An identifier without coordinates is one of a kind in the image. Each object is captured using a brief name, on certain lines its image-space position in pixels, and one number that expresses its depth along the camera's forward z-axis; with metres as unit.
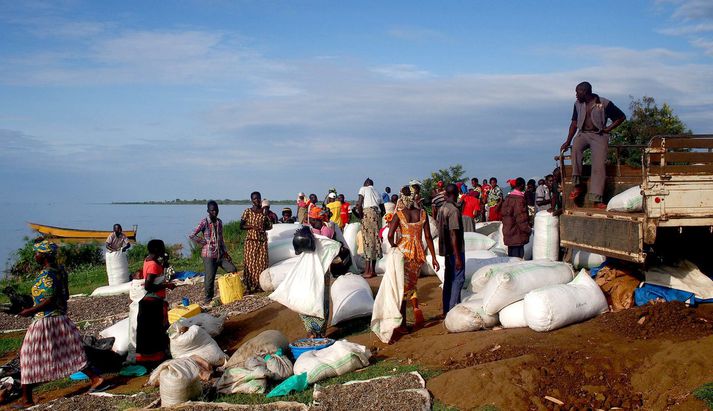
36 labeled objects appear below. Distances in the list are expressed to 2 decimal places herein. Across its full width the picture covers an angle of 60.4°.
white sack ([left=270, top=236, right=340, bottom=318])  6.43
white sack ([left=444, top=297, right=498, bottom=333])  6.18
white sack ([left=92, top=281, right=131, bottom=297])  11.80
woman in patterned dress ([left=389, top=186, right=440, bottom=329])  6.59
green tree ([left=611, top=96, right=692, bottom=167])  17.55
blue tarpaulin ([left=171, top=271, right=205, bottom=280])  12.65
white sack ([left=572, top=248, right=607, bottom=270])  8.70
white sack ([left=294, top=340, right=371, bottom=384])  5.29
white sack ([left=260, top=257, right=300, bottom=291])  9.40
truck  5.24
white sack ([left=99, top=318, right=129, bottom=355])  7.04
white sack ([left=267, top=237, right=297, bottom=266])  10.27
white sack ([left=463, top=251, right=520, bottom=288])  8.14
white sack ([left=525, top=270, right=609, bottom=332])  5.60
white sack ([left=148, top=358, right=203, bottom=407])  4.94
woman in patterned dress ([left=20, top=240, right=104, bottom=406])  5.48
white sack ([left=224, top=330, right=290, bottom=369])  5.80
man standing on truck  6.55
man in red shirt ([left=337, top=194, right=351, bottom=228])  12.70
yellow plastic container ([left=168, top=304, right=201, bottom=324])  7.39
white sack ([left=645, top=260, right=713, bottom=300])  5.79
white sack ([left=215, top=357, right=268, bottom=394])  5.15
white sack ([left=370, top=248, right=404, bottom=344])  6.35
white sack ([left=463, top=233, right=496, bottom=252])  9.70
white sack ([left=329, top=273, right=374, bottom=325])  7.42
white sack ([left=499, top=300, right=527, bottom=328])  5.95
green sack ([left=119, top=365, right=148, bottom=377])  6.36
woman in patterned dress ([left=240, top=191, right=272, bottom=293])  9.60
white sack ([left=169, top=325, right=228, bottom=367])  6.04
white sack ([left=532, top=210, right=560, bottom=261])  7.94
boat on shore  24.14
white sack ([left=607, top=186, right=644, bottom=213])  5.77
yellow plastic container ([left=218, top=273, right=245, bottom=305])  9.08
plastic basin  5.73
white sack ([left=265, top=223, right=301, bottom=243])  11.38
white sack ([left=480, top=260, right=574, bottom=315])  6.11
